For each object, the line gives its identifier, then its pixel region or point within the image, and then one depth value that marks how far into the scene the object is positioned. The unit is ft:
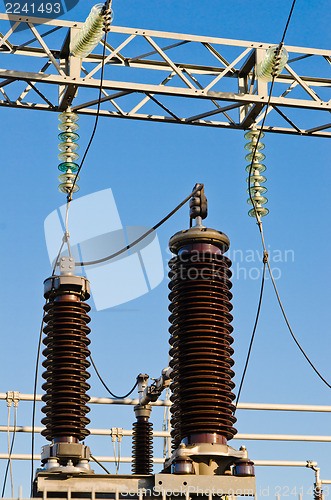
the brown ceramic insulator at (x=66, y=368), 21.68
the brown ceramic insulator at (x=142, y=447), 38.09
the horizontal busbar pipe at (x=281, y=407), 48.93
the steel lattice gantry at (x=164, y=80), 29.53
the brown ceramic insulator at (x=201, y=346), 20.15
